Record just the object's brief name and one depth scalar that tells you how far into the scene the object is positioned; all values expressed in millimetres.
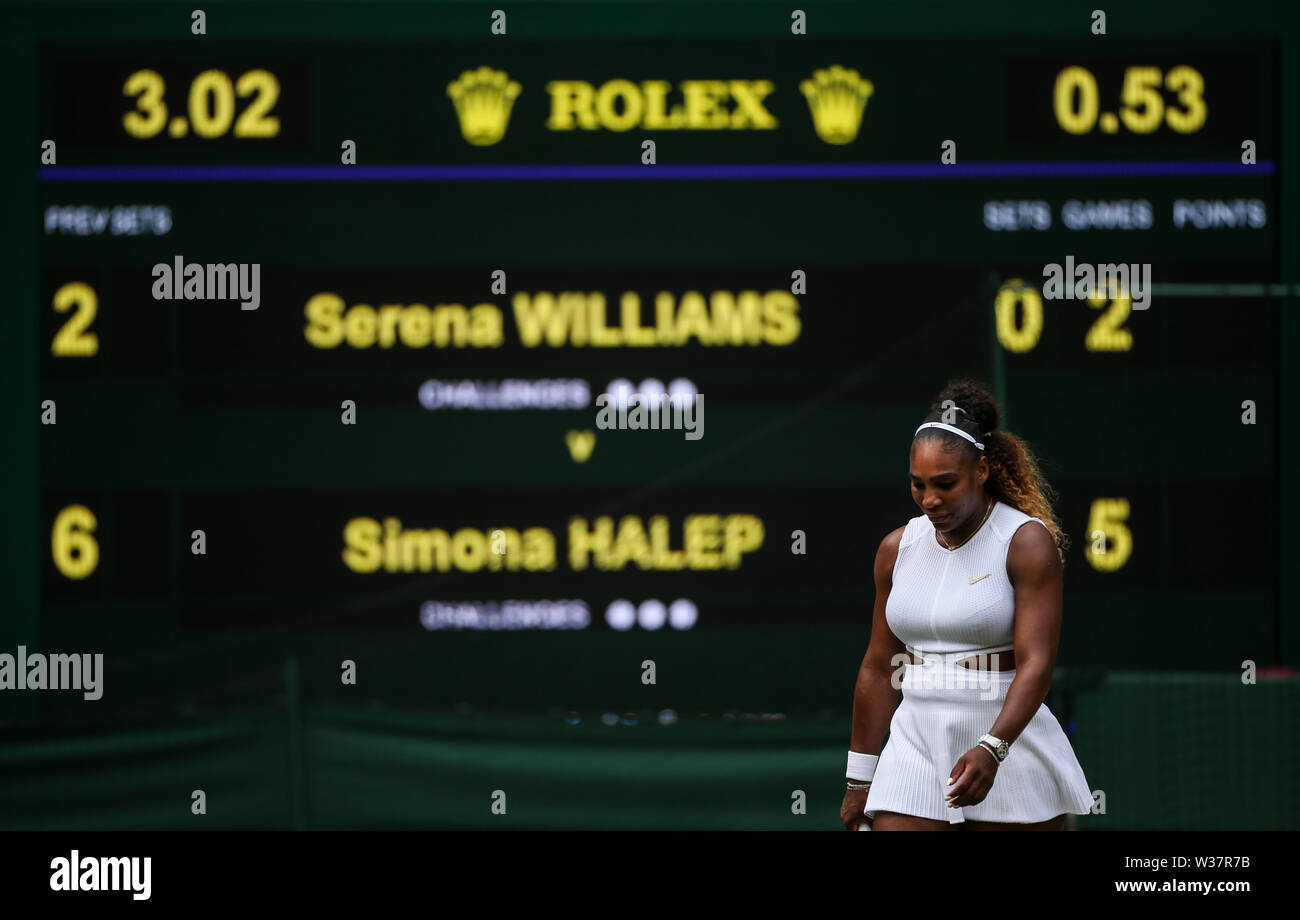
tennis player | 6160
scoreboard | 12367
